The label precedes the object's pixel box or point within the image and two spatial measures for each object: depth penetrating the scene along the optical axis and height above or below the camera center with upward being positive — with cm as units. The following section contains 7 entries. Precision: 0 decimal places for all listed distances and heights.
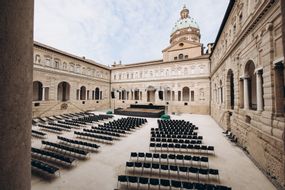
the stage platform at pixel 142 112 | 2450 -248
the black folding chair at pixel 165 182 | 572 -340
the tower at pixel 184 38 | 3228 +1663
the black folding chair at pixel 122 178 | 589 -332
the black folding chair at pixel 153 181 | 577 -338
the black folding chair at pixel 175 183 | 568 -339
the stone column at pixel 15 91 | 188 +11
